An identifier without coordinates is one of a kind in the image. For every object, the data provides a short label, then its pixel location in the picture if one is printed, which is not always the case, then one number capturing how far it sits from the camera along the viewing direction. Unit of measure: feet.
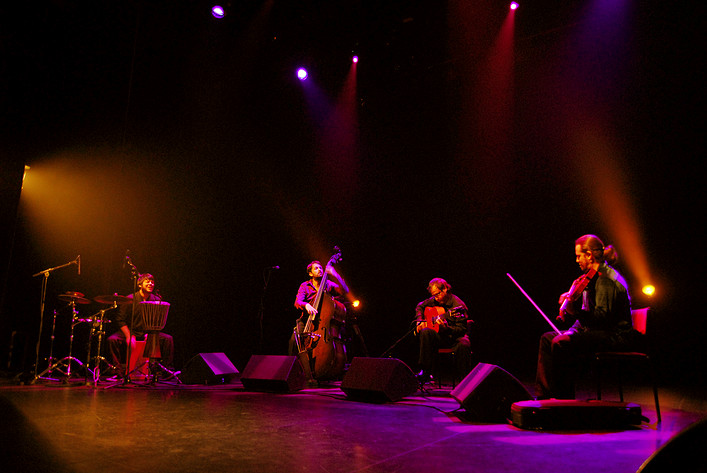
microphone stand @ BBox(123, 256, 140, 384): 18.34
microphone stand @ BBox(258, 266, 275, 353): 23.52
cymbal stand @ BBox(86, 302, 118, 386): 19.36
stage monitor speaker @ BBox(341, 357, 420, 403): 14.74
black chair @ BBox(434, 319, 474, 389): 18.96
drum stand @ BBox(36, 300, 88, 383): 19.22
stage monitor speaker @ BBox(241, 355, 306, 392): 17.39
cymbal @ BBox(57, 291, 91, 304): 18.66
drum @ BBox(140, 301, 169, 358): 20.88
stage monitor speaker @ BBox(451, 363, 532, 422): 11.30
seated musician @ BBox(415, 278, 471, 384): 18.97
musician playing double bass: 19.97
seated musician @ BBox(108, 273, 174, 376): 22.27
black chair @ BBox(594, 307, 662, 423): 11.61
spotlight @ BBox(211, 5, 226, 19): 23.62
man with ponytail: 11.98
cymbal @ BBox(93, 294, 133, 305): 18.76
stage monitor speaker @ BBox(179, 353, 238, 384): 20.53
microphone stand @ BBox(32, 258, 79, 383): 18.72
